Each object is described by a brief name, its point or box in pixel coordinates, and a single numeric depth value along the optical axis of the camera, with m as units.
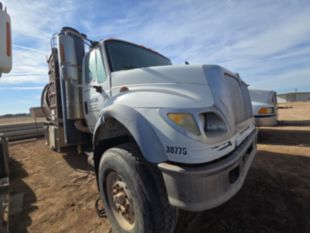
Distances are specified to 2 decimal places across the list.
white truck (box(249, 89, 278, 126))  5.70
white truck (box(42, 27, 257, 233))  1.47
